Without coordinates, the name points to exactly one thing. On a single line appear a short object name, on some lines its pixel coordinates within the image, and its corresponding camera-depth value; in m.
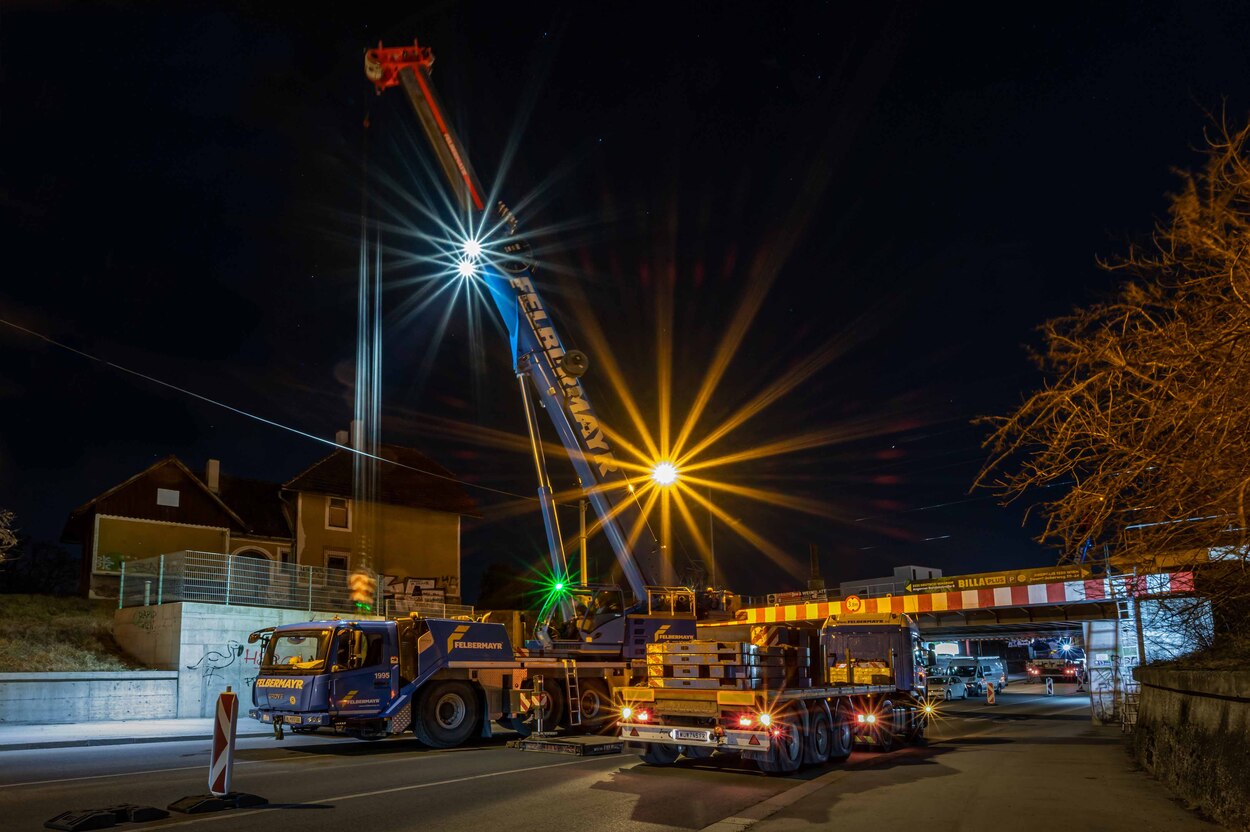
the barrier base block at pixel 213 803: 9.38
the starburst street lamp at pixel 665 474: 22.79
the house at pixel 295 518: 36.12
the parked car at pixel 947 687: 38.22
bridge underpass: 23.48
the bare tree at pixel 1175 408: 5.75
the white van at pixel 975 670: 46.12
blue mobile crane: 16.14
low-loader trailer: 12.48
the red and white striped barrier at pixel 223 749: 9.74
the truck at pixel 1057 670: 68.44
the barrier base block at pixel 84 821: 8.42
